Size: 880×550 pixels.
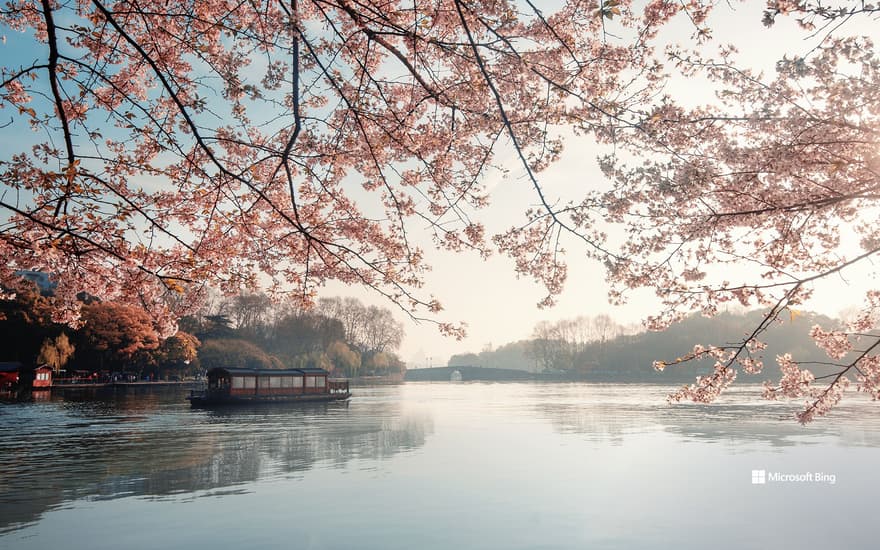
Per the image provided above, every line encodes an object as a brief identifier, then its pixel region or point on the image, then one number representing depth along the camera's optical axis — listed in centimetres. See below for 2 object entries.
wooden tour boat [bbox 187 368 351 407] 4534
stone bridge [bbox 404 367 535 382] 12138
